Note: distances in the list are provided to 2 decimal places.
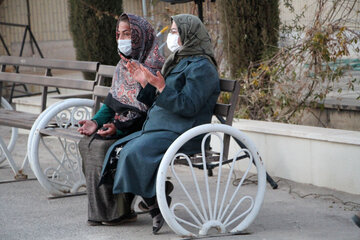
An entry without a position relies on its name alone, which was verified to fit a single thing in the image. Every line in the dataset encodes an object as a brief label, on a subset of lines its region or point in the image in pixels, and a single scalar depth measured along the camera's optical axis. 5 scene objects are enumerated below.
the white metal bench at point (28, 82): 11.02
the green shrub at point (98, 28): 16.94
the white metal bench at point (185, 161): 7.53
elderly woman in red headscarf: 8.45
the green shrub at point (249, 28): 13.23
